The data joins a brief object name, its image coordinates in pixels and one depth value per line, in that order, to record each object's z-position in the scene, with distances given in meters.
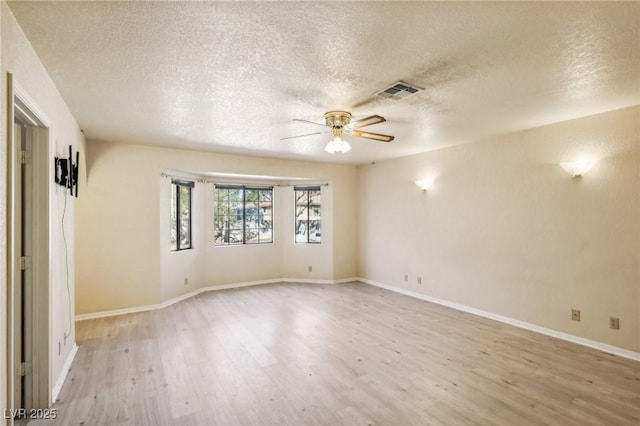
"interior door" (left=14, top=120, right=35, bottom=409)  2.27
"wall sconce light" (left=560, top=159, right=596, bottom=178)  3.47
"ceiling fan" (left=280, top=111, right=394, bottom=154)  3.15
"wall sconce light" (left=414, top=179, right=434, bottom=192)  5.34
